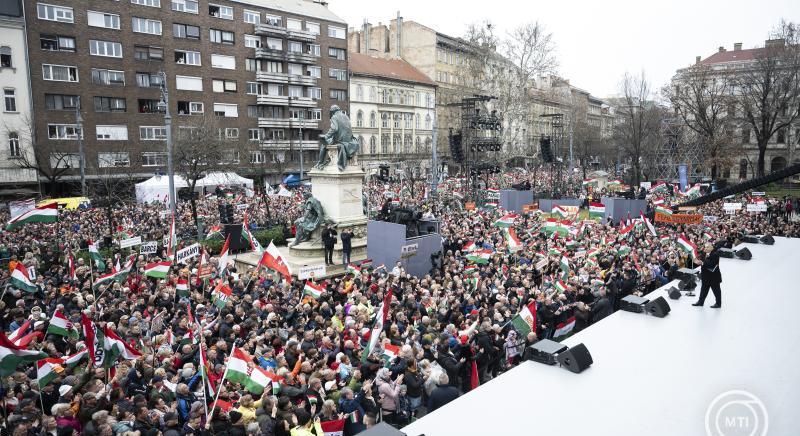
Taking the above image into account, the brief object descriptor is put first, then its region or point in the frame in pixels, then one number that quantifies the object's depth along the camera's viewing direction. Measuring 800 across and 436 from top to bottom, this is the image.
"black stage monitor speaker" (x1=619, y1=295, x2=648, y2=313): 8.41
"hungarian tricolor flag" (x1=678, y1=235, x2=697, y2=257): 14.92
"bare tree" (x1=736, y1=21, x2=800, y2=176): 45.56
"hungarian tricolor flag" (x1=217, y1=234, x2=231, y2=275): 14.36
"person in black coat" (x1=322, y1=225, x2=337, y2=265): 19.42
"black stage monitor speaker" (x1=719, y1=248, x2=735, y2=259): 12.45
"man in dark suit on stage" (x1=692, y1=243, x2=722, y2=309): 8.35
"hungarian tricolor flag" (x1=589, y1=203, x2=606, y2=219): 24.69
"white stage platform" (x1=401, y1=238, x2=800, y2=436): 5.15
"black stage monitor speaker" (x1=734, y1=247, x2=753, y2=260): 12.32
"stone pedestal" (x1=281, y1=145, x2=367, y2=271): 20.66
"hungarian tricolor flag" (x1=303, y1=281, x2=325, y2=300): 12.38
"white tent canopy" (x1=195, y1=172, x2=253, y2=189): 39.34
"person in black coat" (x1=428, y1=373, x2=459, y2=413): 6.93
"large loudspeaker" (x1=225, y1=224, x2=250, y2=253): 23.31
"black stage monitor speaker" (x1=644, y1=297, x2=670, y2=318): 8.27
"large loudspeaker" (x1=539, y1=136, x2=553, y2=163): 41.81
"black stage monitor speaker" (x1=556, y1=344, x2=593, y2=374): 6.30
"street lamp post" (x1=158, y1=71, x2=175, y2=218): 20.04
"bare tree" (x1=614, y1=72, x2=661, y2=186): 49.71
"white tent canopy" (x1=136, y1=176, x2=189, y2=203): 34.47
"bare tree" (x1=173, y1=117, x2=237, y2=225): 34.09
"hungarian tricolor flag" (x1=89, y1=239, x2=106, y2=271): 14.16
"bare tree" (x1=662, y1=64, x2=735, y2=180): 48.00
